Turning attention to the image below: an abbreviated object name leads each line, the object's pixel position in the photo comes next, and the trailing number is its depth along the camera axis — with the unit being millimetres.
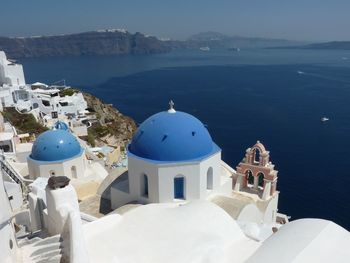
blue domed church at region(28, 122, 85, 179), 18641
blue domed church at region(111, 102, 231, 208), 13828
